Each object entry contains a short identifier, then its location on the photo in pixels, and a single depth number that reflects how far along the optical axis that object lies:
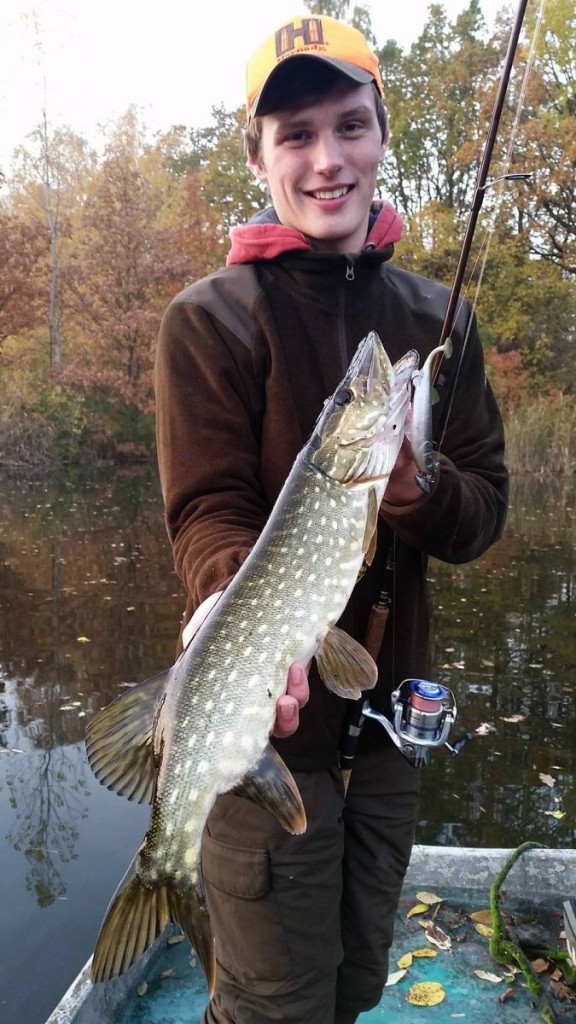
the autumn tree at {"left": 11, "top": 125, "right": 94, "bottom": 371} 25.48
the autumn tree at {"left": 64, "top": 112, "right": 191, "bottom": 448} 24.78
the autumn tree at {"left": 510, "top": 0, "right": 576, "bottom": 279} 21.23
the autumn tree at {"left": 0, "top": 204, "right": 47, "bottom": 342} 24.11
